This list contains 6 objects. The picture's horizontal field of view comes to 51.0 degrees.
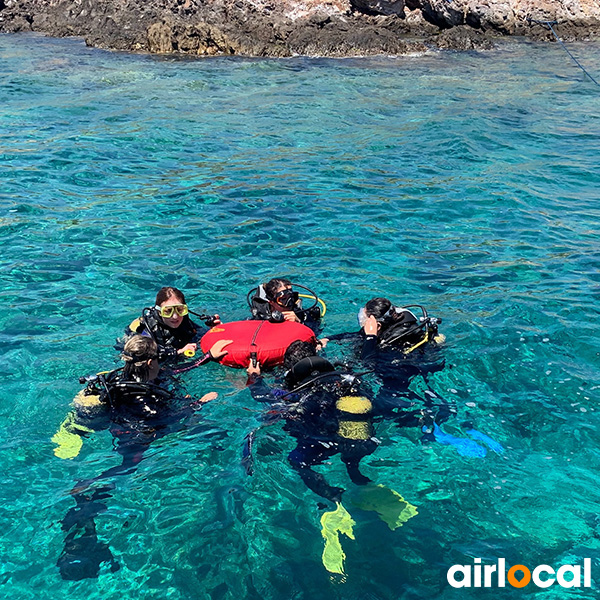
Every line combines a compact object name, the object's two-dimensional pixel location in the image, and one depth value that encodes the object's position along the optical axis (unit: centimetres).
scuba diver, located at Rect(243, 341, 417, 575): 479
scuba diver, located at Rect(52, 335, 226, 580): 522
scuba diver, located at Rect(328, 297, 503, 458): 581
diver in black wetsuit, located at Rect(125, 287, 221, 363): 641
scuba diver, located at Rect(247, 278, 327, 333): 688
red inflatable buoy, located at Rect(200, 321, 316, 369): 627
